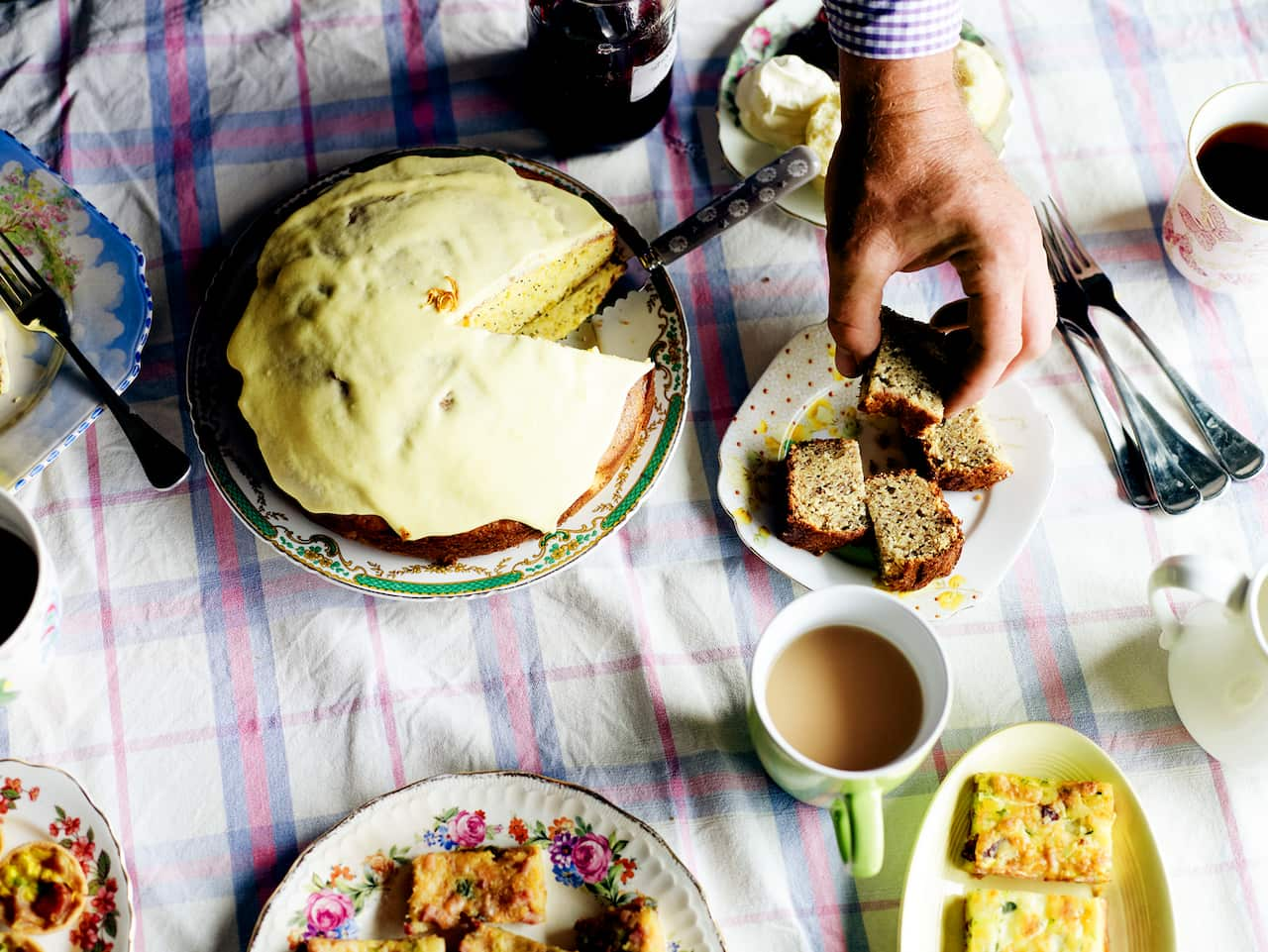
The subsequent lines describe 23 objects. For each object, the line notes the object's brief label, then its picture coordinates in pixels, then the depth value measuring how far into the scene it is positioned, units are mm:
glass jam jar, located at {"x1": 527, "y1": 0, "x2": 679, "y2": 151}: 565
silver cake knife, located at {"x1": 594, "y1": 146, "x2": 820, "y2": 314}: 585
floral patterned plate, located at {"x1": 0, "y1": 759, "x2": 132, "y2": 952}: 510
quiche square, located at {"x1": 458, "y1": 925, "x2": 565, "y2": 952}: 508
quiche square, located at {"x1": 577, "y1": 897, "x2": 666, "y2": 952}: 498
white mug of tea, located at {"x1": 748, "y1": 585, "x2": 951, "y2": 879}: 500
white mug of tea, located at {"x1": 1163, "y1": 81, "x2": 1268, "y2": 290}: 580
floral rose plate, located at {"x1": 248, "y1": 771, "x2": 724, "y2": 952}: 512
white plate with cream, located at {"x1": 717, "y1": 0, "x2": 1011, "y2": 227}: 617
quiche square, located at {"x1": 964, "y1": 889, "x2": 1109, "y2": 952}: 512
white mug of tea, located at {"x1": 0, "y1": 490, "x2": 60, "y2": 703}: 511
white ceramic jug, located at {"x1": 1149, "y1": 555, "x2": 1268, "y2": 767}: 488
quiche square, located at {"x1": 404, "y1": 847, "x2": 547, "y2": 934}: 510
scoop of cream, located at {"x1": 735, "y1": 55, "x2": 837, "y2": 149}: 611
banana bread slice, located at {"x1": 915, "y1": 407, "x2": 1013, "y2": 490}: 565
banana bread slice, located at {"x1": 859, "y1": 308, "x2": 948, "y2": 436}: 555
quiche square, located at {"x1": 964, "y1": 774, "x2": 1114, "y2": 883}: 518
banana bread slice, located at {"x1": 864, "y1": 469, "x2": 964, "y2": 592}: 545
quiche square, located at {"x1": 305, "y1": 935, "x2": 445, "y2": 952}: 503
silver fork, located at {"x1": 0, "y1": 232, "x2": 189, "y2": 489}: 551
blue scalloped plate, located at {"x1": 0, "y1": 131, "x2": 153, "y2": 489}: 548
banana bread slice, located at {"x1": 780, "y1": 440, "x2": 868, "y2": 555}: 550
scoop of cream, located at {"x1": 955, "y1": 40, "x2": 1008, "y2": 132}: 614
